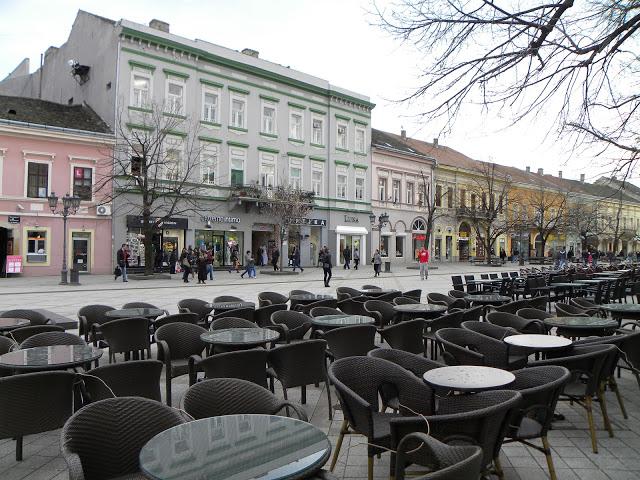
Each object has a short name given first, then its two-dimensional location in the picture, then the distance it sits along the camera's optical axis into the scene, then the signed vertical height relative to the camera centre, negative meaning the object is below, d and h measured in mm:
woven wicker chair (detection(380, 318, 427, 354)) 6168 -1032
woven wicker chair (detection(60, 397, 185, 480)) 2859 -1051
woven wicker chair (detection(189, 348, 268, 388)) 4449 -1035
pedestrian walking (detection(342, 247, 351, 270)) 35000 -691
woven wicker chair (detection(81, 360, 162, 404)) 3879 -1039
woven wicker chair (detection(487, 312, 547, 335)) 6691 -927
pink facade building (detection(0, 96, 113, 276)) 25203 +2841
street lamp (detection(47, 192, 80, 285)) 21078 +1604
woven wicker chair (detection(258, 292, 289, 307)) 9594 -951
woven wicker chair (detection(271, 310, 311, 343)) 6884 -1025
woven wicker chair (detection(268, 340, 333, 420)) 4977 -1133
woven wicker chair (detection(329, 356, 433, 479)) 3430 -1026
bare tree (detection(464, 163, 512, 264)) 41562 +3676
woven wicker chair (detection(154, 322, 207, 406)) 5887 -1091
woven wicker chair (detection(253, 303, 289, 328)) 7809 -1039
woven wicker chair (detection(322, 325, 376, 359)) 5766 -1025
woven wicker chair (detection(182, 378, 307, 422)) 3367 -1008
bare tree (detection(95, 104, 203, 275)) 26703 +4274
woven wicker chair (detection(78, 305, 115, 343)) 7359 -1065
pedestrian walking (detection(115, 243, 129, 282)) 22750 -725
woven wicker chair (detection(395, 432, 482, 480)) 2094 -954
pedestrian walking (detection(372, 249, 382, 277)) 28094 -850
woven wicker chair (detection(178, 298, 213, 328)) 8284 -1007
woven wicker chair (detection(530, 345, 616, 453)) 4211 -1026
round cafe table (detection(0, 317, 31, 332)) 6351 -1031
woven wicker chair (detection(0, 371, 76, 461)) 3701 -1156
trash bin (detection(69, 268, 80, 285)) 20891 -1322
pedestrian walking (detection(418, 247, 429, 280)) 25031 -580
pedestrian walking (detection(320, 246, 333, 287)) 20938 -749
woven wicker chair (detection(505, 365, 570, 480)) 3414 -1012
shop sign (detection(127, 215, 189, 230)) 27906 +1213
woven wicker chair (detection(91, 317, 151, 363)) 6297 -1096
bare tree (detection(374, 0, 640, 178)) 5832 +2421
